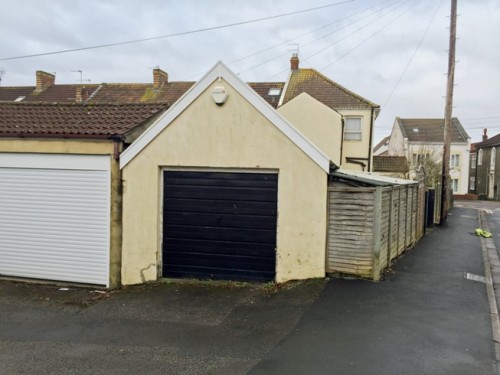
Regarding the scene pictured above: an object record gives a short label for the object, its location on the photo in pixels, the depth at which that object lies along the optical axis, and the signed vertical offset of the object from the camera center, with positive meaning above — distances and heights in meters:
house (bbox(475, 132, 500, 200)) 53.09 +1.03
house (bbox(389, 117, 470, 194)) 46.53 +3.99
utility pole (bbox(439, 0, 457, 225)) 18.78 +2.97
